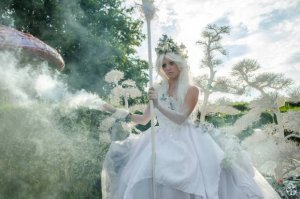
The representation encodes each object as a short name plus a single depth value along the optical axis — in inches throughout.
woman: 115.2
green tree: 604.4
